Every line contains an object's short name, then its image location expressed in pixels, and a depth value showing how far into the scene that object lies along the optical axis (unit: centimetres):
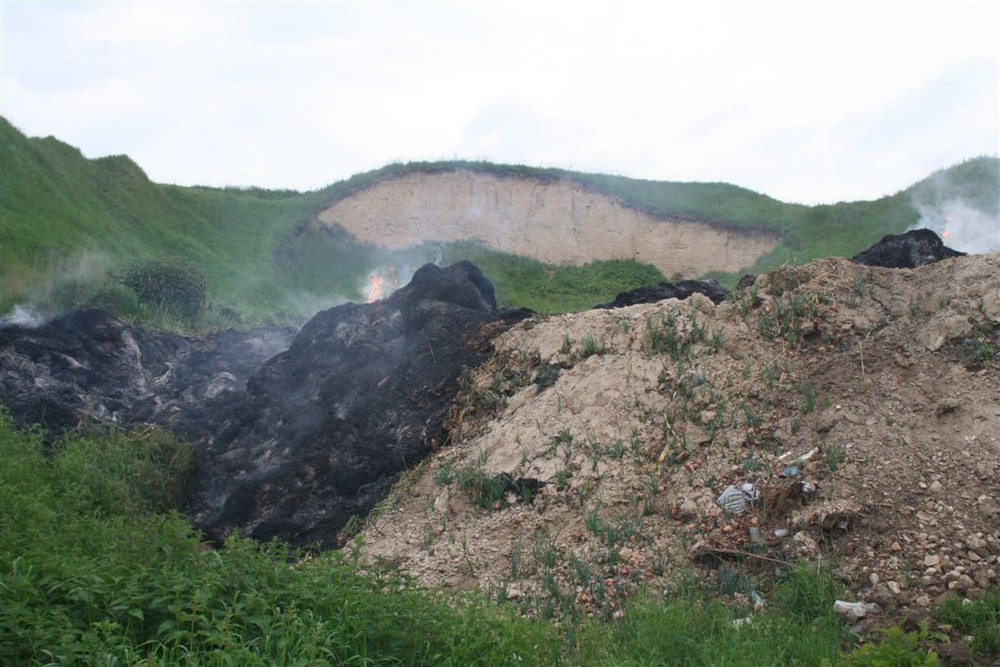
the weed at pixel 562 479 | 796
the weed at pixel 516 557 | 702
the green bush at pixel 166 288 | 1809
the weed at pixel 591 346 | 966
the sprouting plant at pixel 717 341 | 887
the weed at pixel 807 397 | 778
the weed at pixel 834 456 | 701
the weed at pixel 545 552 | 698
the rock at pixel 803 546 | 640
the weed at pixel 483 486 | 819
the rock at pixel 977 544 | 599
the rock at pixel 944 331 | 783
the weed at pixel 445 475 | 874
